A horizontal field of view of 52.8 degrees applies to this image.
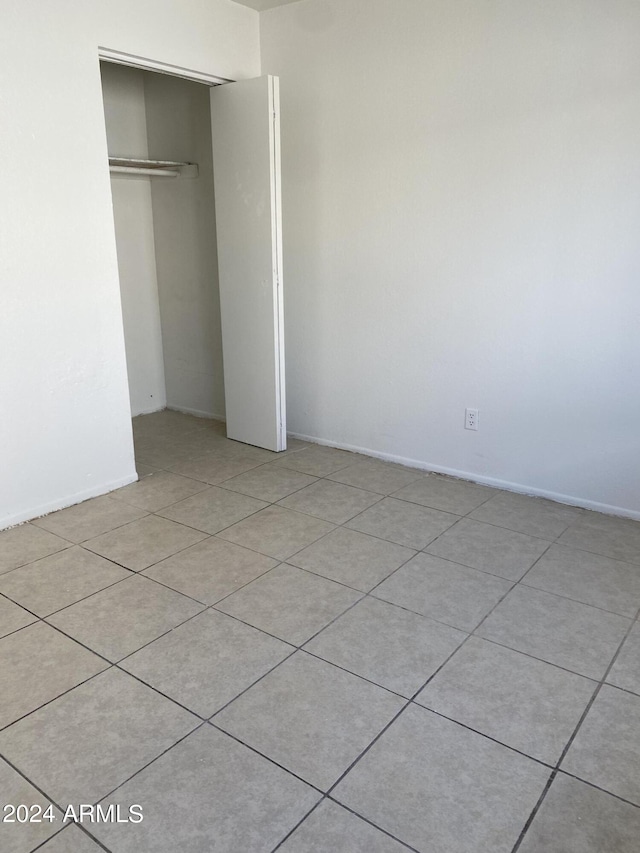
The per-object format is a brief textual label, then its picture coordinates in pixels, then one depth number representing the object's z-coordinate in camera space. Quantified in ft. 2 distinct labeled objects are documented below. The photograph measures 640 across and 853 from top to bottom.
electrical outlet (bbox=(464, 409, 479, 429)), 11.05
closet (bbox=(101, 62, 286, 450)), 11.72
